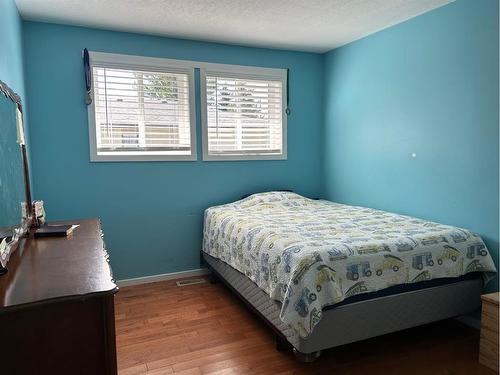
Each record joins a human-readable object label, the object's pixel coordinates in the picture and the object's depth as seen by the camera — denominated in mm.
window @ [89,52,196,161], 3242
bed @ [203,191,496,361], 1899
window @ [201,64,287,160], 3654
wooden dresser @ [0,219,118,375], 1043
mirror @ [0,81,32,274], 1506
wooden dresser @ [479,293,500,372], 2041
